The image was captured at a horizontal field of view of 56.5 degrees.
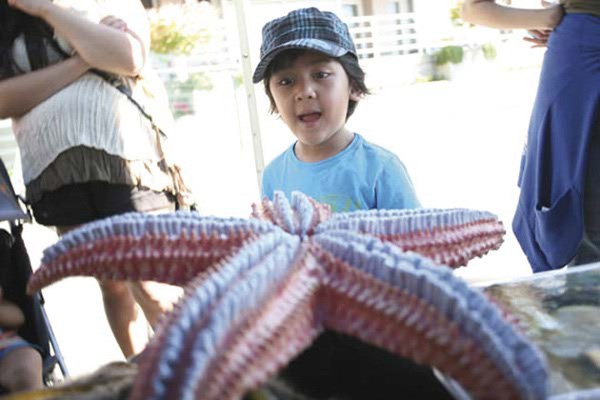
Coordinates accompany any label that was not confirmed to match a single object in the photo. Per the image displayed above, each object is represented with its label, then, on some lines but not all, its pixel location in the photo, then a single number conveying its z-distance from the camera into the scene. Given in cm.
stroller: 155
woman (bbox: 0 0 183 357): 179
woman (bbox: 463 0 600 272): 184
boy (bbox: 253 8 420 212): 168
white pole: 268
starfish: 56
